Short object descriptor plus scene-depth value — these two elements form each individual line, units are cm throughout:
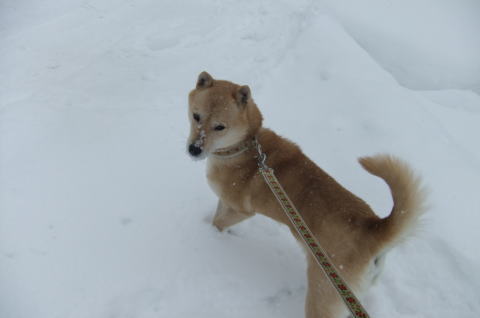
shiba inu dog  109
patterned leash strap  100
